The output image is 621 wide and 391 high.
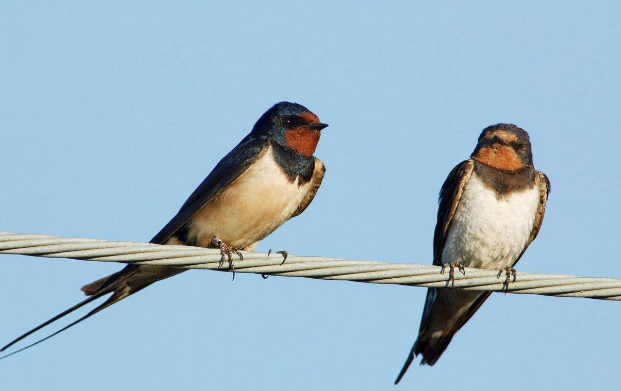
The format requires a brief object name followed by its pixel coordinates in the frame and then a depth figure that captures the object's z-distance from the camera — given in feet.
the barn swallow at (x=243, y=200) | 35.12
